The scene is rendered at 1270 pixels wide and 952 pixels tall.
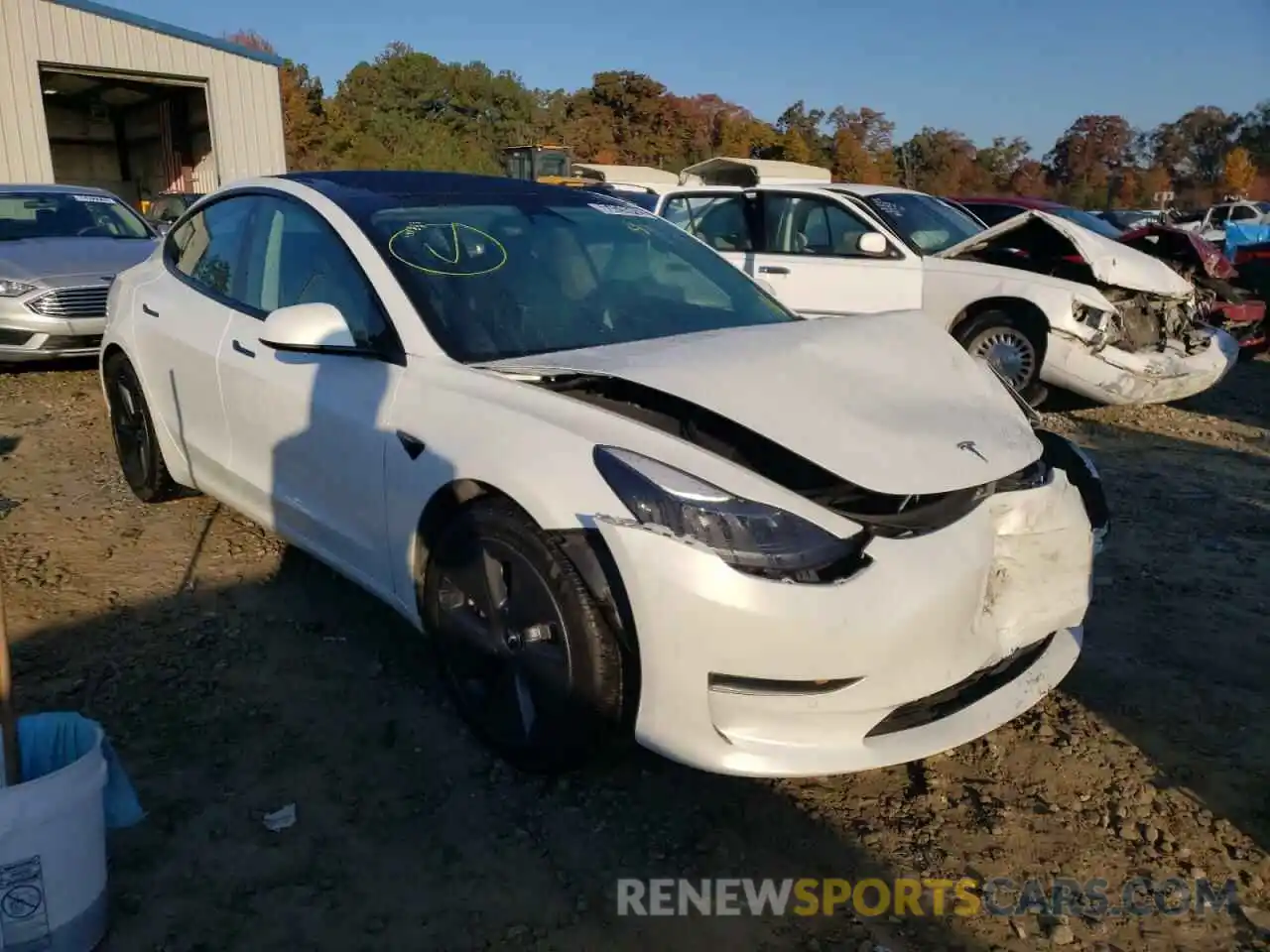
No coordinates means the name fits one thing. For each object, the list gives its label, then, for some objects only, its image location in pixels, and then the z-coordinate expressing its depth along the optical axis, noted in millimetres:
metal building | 16234
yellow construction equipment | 25672
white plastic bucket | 1775
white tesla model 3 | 2189
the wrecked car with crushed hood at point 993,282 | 6578
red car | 8164
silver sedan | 7289
